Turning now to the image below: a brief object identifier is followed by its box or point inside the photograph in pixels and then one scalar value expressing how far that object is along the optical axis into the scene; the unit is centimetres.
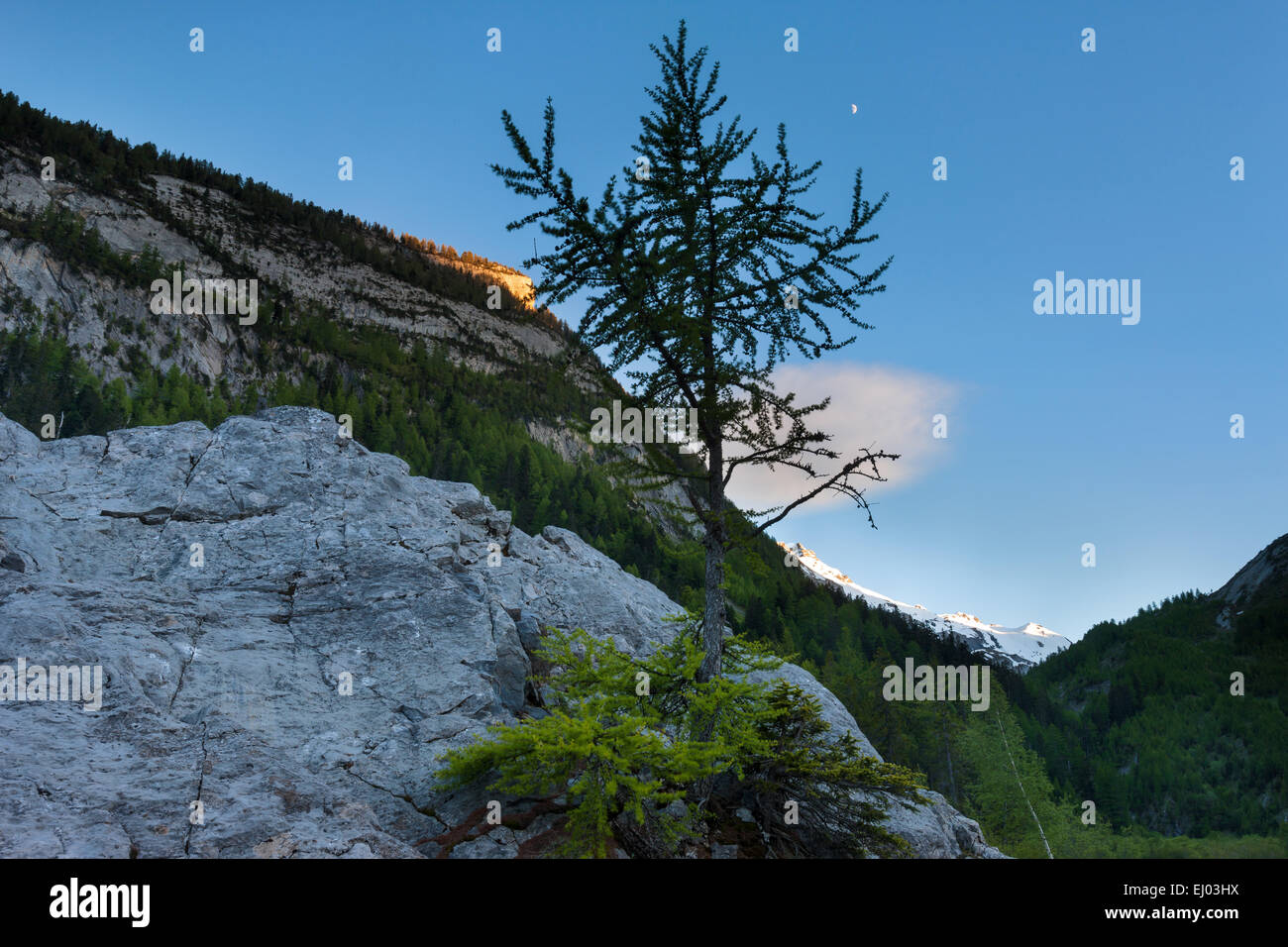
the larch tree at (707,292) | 1170
